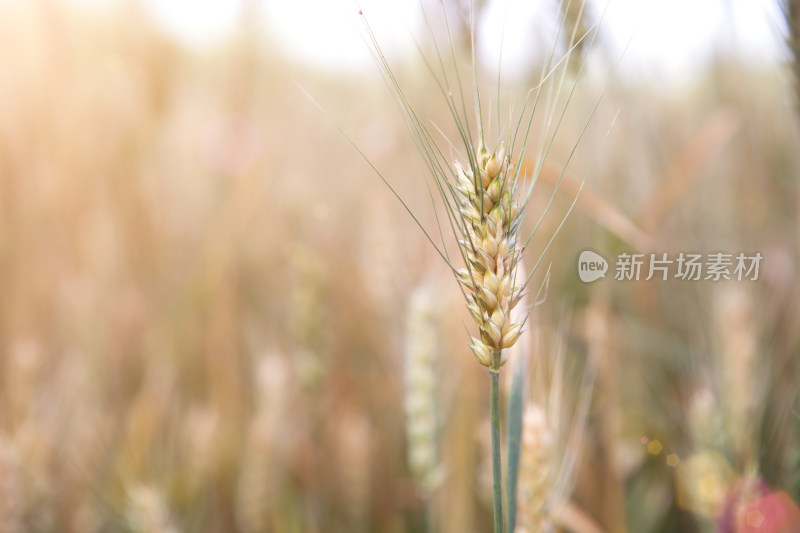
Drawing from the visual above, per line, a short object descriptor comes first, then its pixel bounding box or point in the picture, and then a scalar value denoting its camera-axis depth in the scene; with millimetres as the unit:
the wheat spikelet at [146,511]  658
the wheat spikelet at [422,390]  642
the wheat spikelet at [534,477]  443
